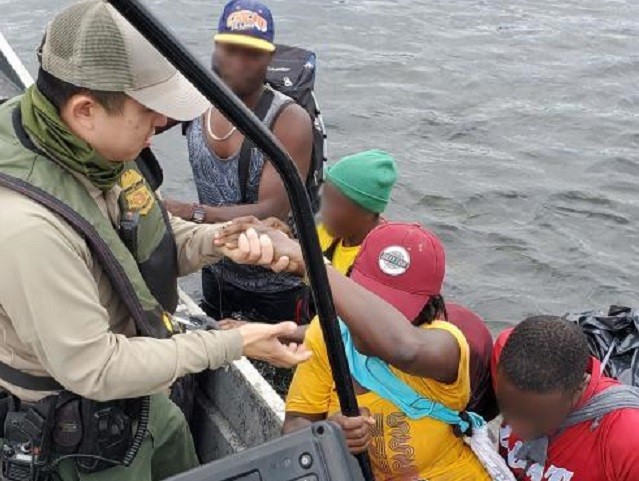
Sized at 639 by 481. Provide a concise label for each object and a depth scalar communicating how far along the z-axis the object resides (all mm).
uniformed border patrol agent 2164
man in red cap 2689
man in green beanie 3893
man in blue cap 4133
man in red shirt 2732
